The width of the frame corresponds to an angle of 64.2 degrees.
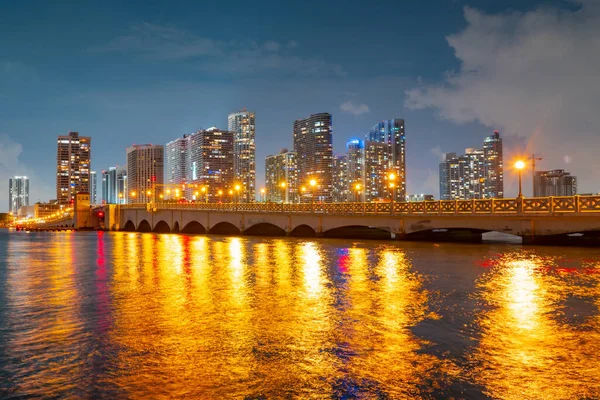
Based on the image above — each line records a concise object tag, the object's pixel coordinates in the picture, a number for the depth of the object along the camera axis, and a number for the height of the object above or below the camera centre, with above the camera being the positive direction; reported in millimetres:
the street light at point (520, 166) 43544 +3794
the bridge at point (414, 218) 39219 -988
